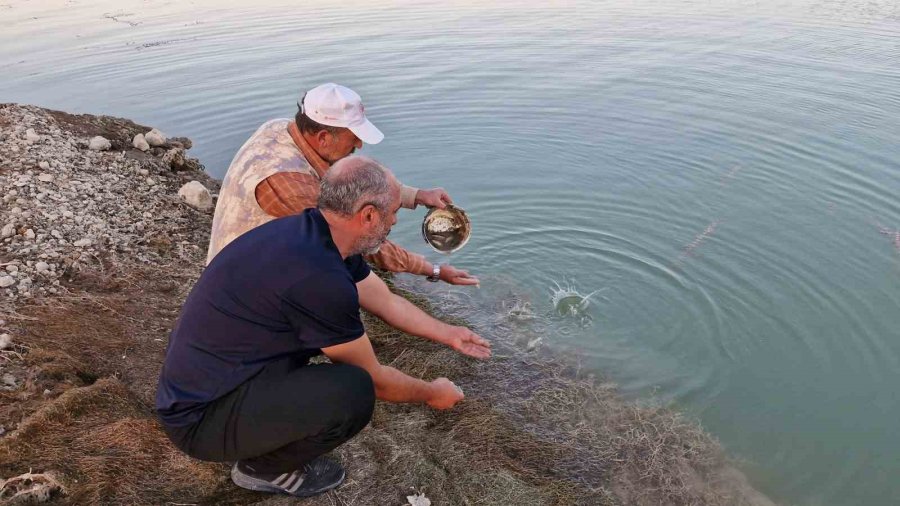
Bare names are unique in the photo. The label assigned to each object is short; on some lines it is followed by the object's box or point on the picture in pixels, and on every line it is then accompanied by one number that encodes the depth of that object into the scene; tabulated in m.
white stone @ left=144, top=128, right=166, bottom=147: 8.09
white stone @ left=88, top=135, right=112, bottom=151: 7.34
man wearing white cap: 3.41
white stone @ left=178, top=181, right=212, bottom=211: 6.28
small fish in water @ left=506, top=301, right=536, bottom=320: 5.18
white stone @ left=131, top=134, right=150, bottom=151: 7.86
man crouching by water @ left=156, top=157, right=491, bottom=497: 2.35
